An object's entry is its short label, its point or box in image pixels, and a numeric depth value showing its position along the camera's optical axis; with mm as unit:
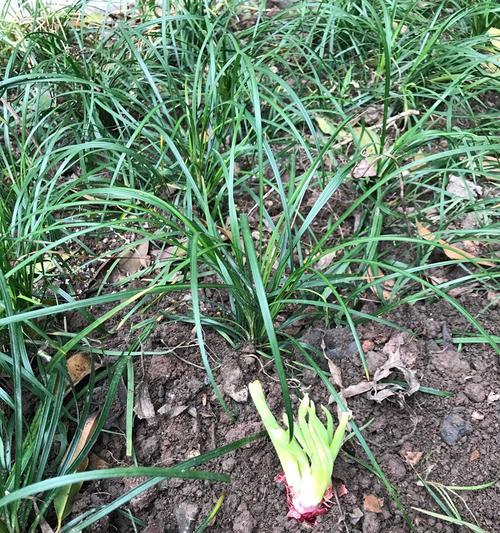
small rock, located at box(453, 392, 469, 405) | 381
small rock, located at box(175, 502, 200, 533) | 331
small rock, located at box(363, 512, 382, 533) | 321
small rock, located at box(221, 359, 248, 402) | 376
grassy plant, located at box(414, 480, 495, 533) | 324
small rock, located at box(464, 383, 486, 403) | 382
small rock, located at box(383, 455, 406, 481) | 345
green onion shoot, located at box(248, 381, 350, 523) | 302
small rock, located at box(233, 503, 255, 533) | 325
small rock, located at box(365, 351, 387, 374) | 391
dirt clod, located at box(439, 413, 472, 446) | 364
